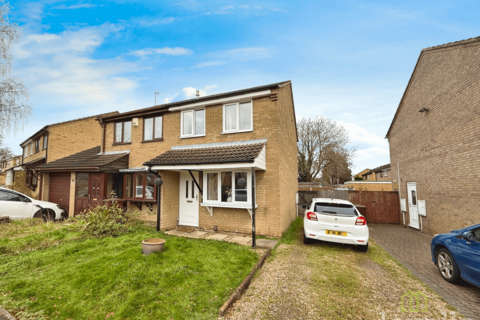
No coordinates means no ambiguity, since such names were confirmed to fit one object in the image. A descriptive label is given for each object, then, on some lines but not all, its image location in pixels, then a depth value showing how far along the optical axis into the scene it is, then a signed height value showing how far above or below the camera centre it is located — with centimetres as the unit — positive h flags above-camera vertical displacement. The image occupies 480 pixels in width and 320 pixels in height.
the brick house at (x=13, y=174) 1594 +86
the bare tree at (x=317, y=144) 3052 +513
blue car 385 -164
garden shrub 721 -151
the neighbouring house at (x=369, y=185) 2122 -79
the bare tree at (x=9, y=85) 740 +391
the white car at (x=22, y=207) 888 -109
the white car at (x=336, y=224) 604 -140
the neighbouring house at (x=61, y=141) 1520 +307
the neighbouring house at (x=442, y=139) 722 +164
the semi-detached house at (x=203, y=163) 745 +73
